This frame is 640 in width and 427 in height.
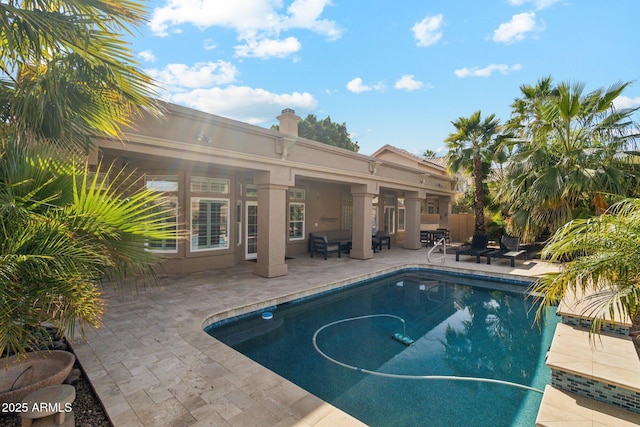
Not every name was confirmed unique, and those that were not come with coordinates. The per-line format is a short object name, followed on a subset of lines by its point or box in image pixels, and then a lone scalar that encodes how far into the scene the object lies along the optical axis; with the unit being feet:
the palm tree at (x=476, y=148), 49.32
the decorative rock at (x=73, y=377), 11.79
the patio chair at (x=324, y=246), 40.78
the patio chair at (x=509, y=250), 37.70
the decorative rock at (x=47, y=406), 7.86
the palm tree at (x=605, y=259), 7.87
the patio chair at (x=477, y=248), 39.42
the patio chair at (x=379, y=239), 49.88
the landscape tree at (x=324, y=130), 111.55
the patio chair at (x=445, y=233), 58.70
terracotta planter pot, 9.23
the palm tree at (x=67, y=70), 8.48
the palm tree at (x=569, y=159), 31.48
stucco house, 22.22
